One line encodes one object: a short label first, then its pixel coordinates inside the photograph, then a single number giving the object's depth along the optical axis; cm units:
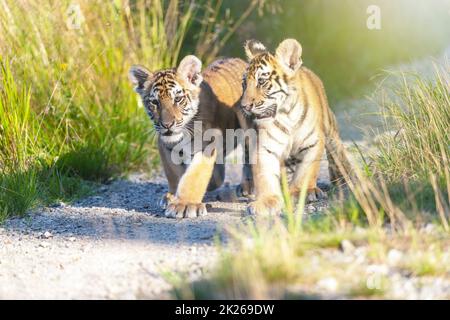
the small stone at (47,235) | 1219
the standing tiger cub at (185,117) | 1299
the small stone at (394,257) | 904
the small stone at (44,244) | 1160
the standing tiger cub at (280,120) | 1262
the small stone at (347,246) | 925
